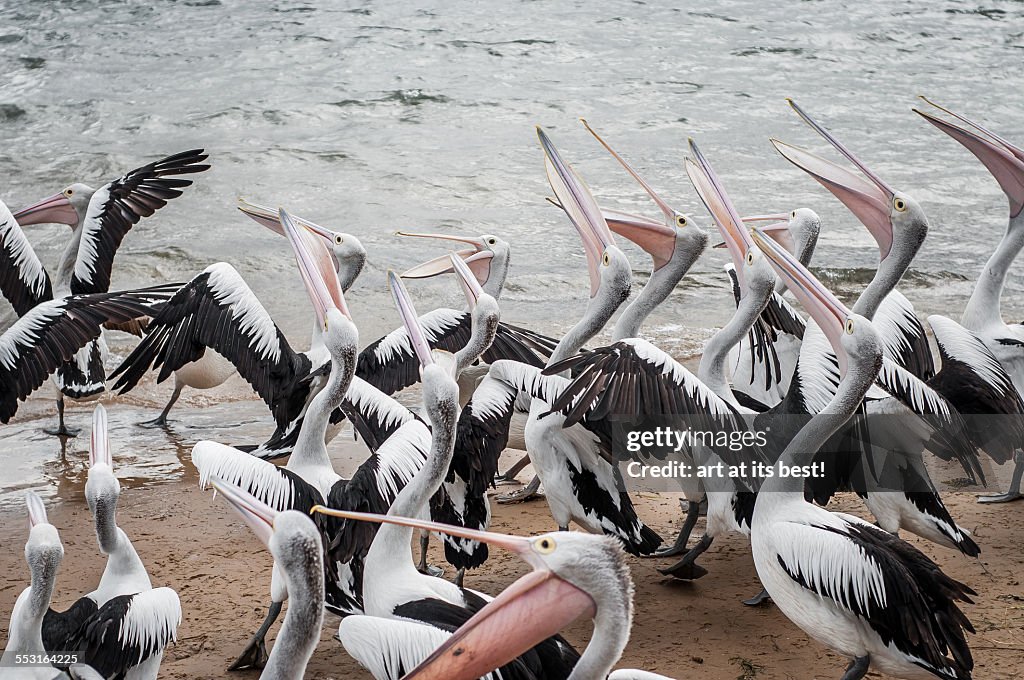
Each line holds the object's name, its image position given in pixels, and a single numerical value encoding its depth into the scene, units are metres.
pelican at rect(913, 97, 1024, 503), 4.53
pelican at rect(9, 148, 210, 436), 5.31
